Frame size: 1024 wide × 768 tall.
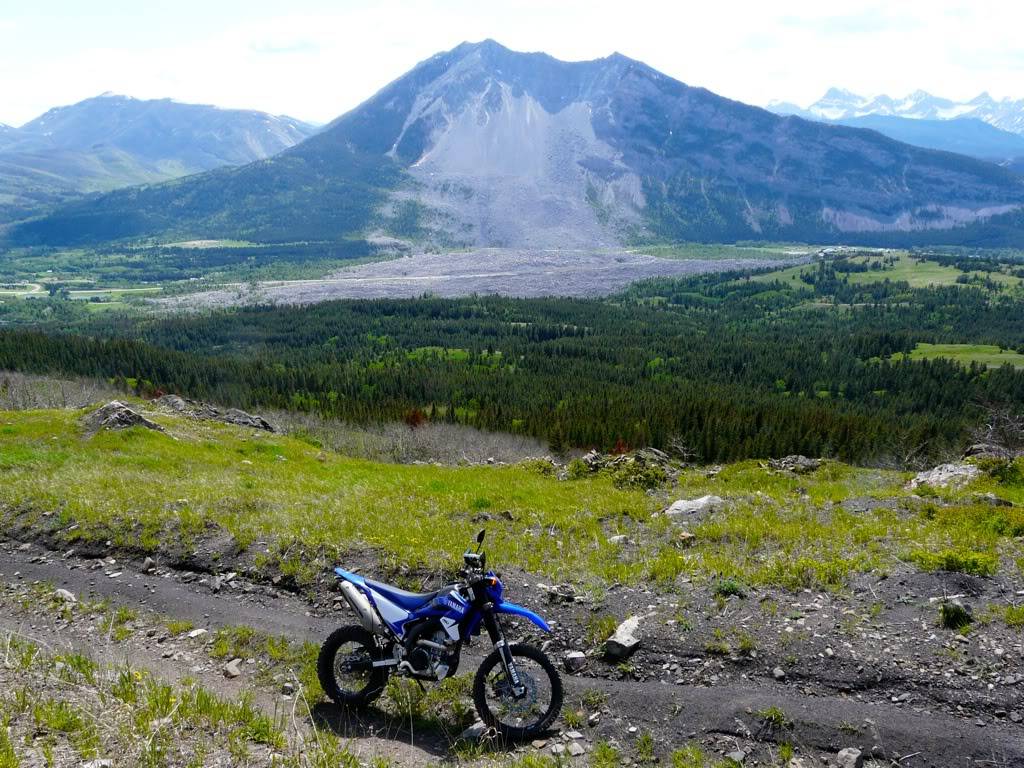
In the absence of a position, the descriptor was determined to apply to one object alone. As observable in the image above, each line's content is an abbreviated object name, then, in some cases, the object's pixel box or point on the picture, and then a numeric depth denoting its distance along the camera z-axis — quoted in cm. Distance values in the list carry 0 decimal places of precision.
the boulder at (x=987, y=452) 3347
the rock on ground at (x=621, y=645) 1209
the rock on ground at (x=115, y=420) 4028
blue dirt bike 1032
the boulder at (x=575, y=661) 1207
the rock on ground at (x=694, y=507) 2162
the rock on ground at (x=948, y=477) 2825
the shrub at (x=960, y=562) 1409
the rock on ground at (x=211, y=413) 5709
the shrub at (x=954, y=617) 1220
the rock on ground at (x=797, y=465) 3662
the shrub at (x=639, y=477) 3023
